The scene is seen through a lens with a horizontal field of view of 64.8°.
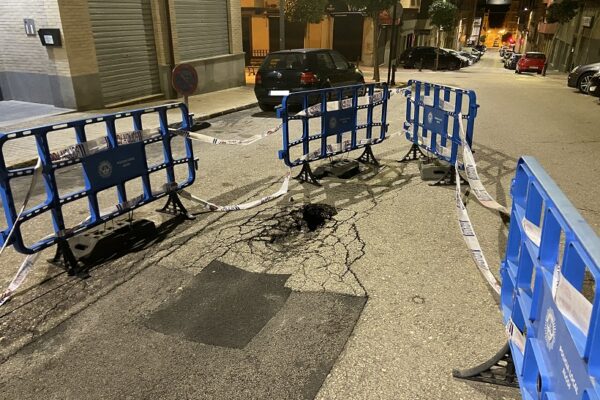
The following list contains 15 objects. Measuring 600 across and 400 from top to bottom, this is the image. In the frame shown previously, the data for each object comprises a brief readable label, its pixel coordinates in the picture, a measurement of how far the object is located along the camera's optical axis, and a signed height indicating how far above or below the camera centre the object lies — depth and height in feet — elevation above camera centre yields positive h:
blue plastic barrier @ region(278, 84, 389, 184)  23.68 -5.48
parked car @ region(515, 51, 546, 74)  111.75 -11.33
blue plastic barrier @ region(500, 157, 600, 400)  5.50 -3.73
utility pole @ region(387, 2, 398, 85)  65.90 -2.54
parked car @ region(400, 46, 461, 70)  118.52 -11.17
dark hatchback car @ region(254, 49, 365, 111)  42.45 -5.45
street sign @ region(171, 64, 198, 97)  35.76 -5.03
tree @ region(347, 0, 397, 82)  68.59 +0.44
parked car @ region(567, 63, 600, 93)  64.95 -8.57
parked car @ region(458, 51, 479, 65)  155.06 -15.53
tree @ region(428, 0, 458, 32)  138.21 -0.69
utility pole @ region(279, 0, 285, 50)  66.39 -1.88
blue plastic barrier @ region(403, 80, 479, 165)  22.97 -5.39
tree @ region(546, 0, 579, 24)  120.98 +0.25
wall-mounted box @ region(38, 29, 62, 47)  39.88 -2.16
